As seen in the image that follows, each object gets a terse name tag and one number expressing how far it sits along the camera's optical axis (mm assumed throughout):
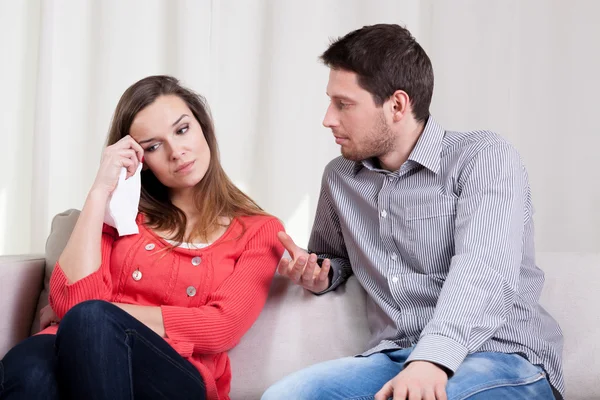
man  2635
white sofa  2928
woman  2680
